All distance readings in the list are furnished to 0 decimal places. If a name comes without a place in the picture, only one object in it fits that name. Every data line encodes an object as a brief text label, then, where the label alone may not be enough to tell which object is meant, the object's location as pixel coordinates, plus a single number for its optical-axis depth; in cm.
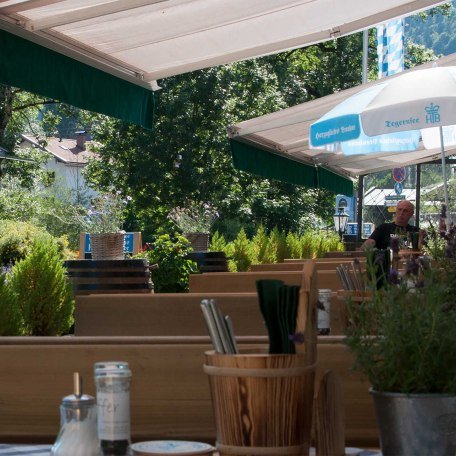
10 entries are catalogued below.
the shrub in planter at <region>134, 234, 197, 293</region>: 872
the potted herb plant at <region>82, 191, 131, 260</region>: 759
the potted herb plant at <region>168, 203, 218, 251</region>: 1066
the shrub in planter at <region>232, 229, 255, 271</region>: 1234
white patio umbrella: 656
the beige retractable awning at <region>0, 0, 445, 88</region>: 470
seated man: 803
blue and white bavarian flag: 1716
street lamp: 2682
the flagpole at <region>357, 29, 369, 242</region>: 2144
